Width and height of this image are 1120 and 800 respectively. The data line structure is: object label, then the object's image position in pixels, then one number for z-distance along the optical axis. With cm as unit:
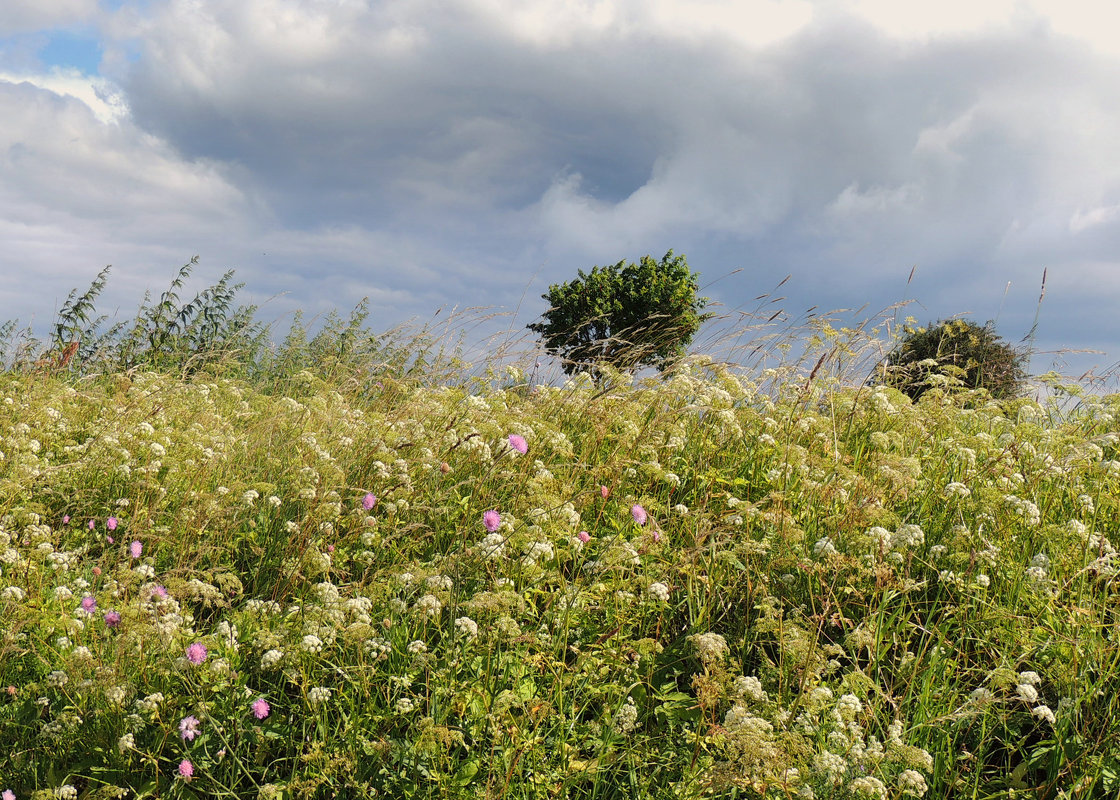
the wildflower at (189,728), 239
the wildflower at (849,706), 239
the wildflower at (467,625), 261
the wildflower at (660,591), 286
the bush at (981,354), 1249
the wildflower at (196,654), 253
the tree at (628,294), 2655
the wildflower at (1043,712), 246
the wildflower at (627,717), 254
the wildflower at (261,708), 250
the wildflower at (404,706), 249
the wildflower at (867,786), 218
